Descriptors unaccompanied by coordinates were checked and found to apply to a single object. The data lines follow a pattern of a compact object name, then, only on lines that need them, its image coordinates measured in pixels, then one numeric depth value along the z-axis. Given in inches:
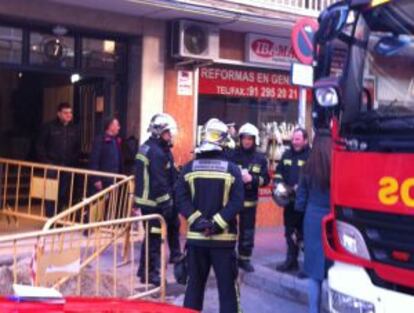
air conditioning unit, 386.3
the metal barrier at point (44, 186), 331.9
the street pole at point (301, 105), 371.2
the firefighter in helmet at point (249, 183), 319.3
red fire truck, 166.1
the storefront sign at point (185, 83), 400.7
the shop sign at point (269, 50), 428.8
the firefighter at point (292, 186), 307.4
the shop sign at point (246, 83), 418.9
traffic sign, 343.6
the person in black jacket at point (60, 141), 366.6
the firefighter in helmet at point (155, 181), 277.6
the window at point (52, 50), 359.6
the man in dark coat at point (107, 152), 354.6
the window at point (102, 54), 379.9
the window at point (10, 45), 346.6
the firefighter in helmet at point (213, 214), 214.4
